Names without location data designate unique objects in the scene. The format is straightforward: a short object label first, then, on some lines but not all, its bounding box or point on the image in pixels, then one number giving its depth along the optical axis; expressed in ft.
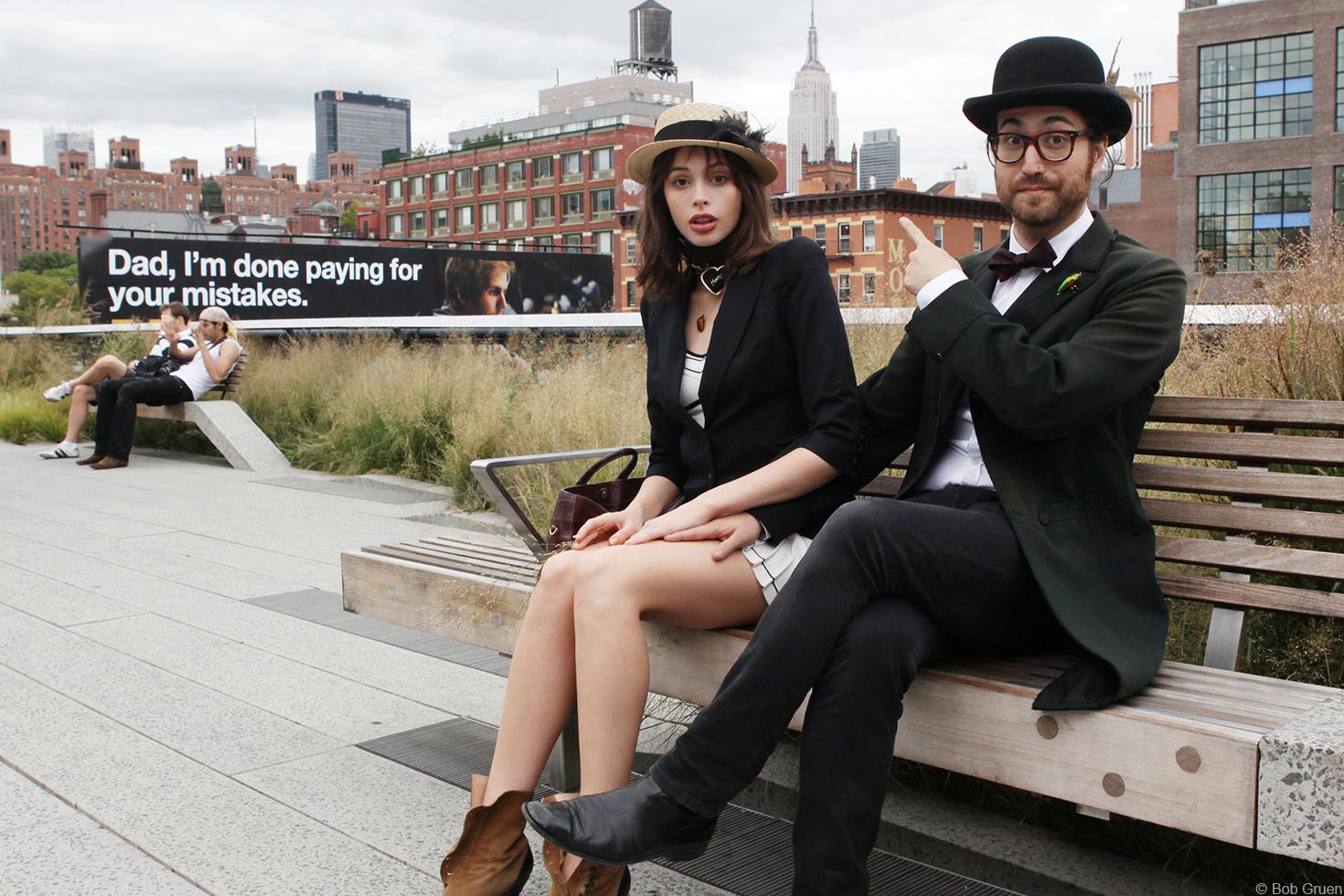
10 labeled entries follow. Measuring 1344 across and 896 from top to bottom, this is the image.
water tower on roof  399.44
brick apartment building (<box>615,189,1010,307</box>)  209.46
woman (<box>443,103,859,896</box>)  8.43
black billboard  71.51
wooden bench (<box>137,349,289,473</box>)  34.50
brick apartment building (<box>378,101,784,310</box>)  283.38
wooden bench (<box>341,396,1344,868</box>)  6.45
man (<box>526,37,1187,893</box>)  7.36
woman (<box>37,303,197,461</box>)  37.45
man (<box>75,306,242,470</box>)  35.35
